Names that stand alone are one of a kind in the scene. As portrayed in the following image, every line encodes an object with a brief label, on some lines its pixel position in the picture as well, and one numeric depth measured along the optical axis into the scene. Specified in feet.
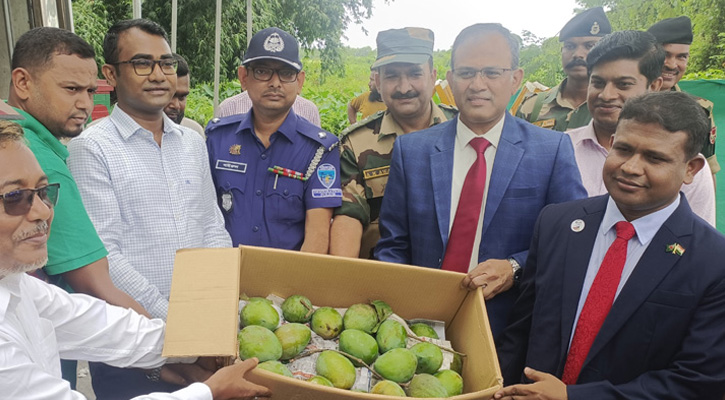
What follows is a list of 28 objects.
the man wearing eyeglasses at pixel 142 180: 6.96
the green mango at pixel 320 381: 4.98
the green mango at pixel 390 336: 5.69
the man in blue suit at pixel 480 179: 7.31
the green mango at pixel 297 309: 6.10
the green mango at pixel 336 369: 5.16
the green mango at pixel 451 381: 5.36
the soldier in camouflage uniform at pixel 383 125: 9.04
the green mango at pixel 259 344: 5.22
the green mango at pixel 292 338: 5.55
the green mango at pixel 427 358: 5.57
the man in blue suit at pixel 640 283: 5.51
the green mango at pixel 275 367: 5.03
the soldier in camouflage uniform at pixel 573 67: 12.82
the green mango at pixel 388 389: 4.92
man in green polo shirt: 6.13
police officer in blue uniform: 8.68
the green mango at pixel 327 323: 5.97
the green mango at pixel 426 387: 5.03
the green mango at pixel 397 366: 5.29
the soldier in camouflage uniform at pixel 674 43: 11.63
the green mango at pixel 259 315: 5.68
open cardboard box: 4.85
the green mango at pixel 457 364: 5.89
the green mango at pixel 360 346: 5.57
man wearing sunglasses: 4.42
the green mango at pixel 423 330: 6.22
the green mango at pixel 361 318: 5.98
